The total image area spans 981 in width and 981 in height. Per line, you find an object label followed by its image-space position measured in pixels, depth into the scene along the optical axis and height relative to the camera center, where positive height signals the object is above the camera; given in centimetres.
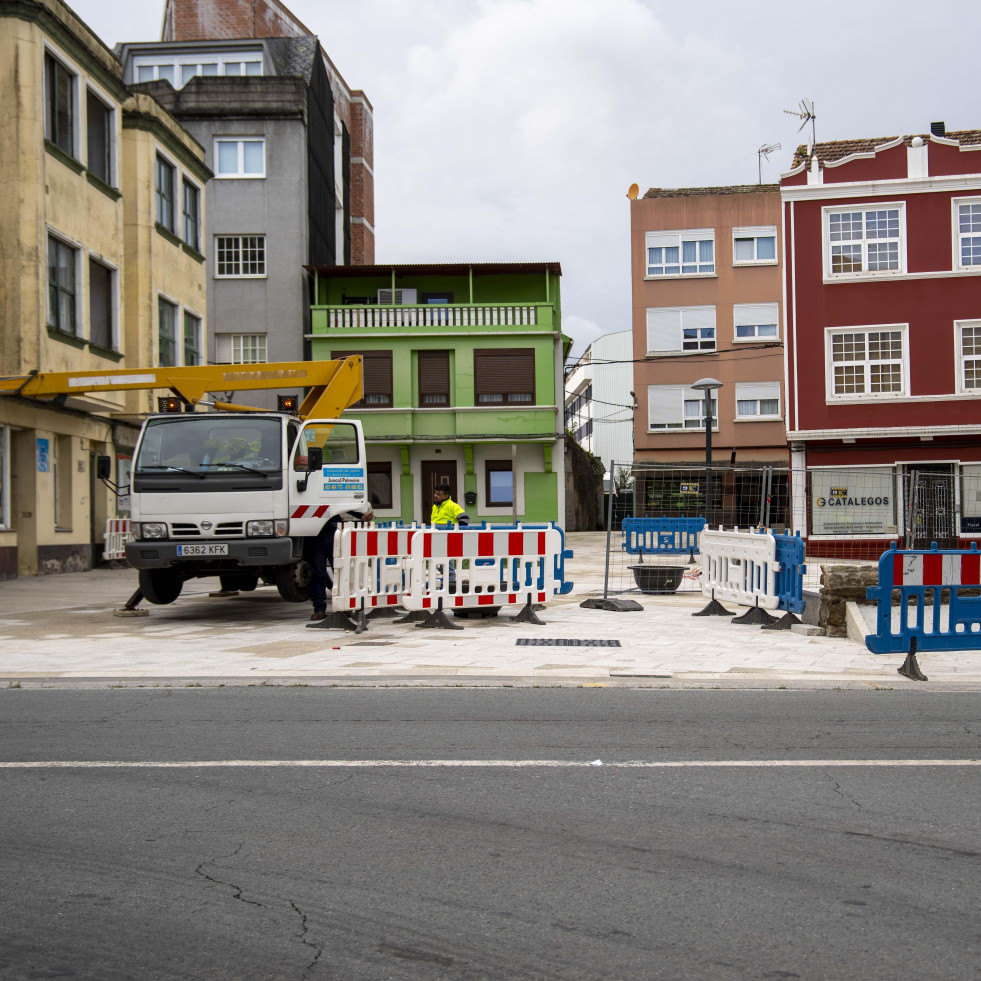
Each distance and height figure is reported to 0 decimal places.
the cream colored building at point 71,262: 2058 +511
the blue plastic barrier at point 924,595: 933 -85
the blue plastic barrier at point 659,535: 2675 -91
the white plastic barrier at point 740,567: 1303 -87
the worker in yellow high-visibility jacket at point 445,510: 1589 -16
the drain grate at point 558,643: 1143 -149
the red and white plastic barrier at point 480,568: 1282 -82
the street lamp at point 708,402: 2402 +214
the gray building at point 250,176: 3803 +1118
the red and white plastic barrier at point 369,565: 1246 -75
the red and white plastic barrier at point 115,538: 2408 -78
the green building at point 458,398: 3916 +356
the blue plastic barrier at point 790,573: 1241 -87
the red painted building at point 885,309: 2797 +470
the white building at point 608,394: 6906 +662
